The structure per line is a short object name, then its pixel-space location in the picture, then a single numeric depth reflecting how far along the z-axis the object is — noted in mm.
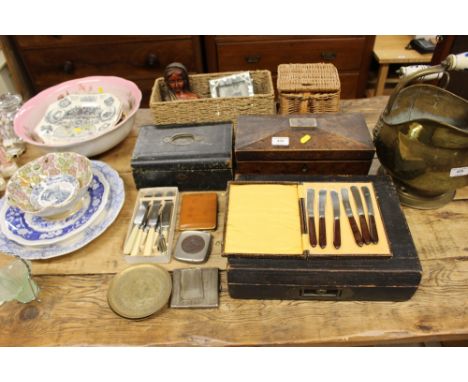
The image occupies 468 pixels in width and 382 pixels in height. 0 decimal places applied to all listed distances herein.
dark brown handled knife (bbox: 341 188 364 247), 857
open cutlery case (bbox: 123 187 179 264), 973
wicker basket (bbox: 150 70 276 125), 1185
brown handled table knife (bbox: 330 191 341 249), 856
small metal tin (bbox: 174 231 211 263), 960
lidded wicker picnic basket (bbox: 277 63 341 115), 1193
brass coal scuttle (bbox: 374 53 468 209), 900
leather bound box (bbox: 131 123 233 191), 1079
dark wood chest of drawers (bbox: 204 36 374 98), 2201
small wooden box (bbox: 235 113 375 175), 1032
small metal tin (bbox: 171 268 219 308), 884
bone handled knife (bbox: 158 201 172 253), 983
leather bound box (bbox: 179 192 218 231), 1028
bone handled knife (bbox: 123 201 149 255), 983
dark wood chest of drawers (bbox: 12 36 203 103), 2178
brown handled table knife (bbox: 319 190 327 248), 858
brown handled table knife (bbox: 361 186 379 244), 859
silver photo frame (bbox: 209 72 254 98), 1335
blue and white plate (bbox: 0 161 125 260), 978
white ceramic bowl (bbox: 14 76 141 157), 1197
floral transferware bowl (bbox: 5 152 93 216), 1035
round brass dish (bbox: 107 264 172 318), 871
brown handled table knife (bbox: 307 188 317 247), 861
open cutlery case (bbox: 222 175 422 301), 829
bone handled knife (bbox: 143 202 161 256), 981
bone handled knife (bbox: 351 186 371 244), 863
